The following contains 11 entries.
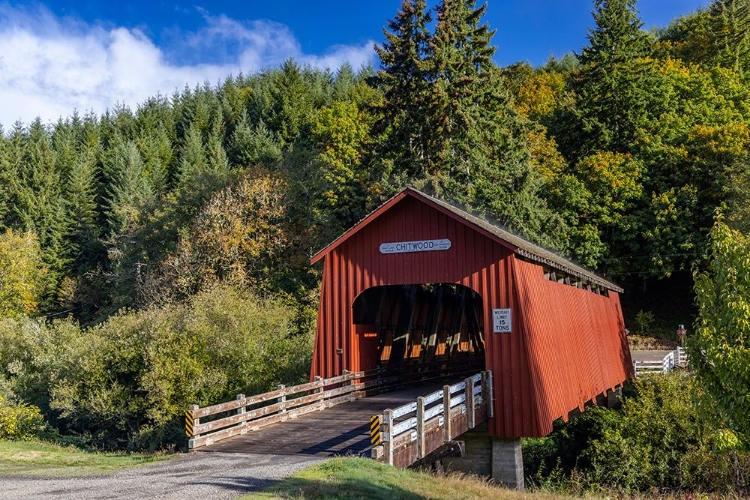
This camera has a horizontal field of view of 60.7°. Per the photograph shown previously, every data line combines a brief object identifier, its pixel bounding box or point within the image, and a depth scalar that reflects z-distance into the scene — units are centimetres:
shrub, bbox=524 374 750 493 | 1822
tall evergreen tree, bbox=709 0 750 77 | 4793
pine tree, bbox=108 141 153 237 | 5025
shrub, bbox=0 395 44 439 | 1875
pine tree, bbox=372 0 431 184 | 3038
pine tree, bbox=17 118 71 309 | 5022
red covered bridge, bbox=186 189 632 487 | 1248
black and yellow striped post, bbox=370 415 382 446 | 1059
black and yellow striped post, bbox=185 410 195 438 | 1170
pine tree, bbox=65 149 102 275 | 5175
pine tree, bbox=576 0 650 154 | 4159
